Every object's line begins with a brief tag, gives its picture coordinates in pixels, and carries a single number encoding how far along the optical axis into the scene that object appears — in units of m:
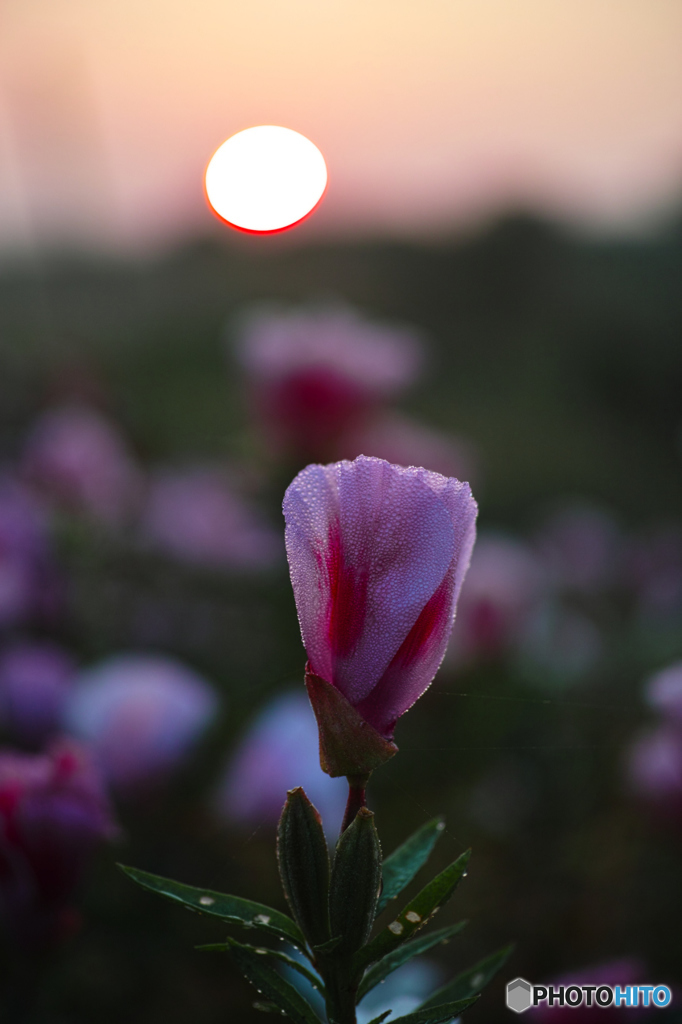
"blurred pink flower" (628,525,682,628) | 1.15
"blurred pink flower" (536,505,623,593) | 1.32
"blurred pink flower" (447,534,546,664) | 0.96
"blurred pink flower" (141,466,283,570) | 1.06
